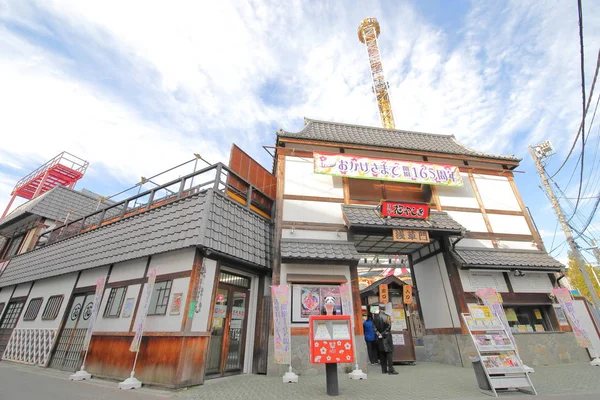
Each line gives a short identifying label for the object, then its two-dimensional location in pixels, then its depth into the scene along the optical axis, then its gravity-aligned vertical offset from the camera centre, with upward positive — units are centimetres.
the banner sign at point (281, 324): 652 +12
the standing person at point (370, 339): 941 -33
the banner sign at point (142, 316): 609 +31
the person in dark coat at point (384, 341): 750 -31
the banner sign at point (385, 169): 1012 +585
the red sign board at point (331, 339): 495 -18
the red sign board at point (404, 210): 929 +388
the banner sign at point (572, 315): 796 +40
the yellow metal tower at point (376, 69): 3166 +2969
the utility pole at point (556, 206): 1317 +732
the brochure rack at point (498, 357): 495 -52
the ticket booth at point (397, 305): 935 +89
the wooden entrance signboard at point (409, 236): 882 +290
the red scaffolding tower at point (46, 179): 1939 +1047
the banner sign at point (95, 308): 723 +56
